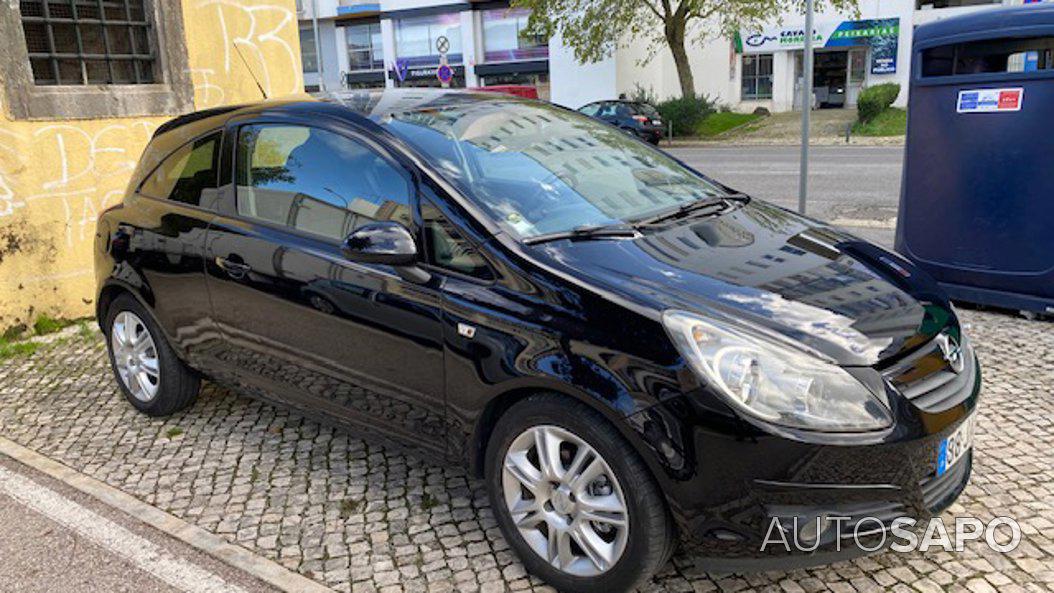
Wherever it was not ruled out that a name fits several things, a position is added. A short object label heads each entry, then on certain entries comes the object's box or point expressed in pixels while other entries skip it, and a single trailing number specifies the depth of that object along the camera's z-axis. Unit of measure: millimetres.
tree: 27094
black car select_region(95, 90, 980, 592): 2457
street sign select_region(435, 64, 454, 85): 27545
